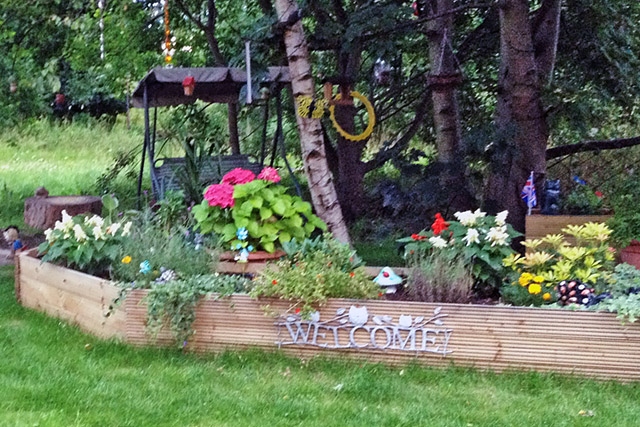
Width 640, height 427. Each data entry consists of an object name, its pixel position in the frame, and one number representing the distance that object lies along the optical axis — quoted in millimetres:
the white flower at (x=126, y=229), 4809
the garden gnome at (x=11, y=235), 7263
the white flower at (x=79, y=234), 4711
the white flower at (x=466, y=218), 4531
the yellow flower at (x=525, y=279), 4129
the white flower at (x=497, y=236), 4405
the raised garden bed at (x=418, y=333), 3652
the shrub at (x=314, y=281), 3956
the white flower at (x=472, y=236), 4402
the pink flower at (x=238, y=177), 5114
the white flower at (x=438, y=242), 4398
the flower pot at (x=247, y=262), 4832
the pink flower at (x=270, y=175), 5078
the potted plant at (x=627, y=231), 4773
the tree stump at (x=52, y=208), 7926
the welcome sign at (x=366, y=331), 3842
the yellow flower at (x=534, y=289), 4023
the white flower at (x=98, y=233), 4703
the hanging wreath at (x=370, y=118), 5191
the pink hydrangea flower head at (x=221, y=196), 4914
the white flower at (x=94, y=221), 4770
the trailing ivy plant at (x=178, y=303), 4027
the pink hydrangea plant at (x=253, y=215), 4879
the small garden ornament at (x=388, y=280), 4457
